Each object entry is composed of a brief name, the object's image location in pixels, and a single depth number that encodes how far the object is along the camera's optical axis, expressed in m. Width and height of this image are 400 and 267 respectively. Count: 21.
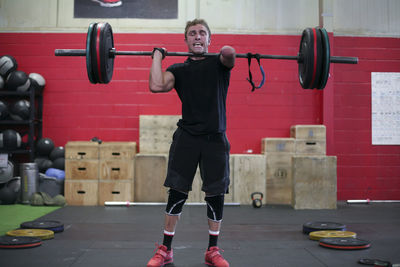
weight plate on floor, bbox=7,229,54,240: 2.91
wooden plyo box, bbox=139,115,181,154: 5.07
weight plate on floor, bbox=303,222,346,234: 3.19
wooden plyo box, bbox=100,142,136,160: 4.92
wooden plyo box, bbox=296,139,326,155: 4.95
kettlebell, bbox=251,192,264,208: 4.69
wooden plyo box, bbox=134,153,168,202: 4.96
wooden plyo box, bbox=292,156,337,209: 4.70
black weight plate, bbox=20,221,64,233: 3.17
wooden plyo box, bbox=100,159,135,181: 4.90
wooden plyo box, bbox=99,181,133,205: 4.89
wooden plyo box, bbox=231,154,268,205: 4.95
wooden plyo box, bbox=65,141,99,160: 4.90
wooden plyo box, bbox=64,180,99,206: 4.86
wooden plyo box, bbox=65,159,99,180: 4.88
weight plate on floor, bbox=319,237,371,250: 2.63
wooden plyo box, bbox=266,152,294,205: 5.05
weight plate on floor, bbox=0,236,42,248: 2.61
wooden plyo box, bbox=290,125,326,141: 4.96
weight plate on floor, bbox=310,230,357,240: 2.92
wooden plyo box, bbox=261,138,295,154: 5.03
